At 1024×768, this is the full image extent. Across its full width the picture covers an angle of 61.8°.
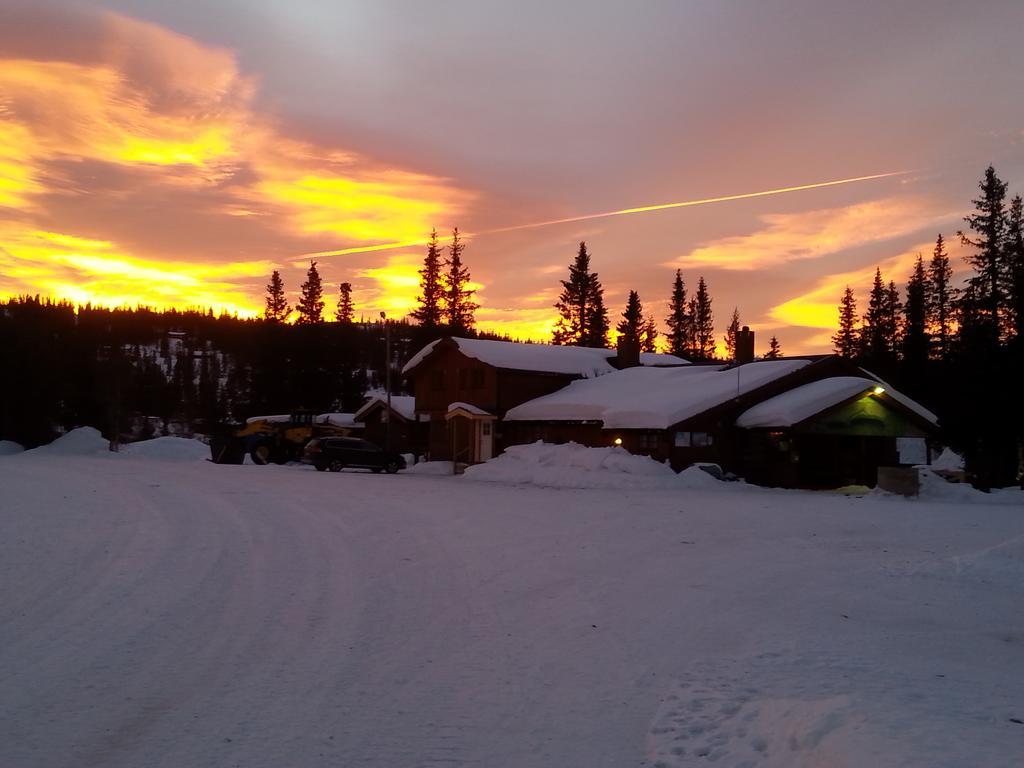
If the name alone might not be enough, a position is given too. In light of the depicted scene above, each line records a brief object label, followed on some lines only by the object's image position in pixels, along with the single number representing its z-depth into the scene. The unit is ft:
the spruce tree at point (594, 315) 323.37
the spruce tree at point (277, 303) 341.62
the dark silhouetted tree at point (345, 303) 362.33
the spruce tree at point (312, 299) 325.62
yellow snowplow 170.60
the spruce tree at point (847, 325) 326.65
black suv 145.28
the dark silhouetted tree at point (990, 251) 162.91
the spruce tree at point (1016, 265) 147.13
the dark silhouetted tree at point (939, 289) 268.62
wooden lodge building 126.62
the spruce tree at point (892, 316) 300.81
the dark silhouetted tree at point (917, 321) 242.17
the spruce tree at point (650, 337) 399.44
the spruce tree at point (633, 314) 344.90
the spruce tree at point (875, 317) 289.94
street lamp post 167.12
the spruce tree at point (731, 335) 410.52
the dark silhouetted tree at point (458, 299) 309.01
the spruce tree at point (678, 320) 350.23
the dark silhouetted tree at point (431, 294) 305.73
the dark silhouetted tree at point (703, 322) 381.40
